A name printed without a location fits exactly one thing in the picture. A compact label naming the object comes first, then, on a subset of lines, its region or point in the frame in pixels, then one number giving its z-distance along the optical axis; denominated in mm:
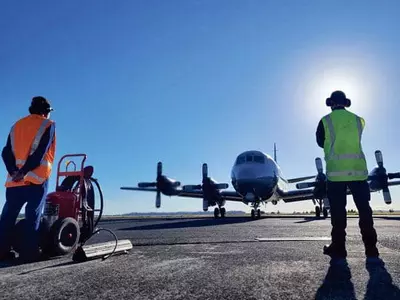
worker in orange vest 3977
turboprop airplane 19906
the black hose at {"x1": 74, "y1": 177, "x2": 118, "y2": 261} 5020
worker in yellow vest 3910
